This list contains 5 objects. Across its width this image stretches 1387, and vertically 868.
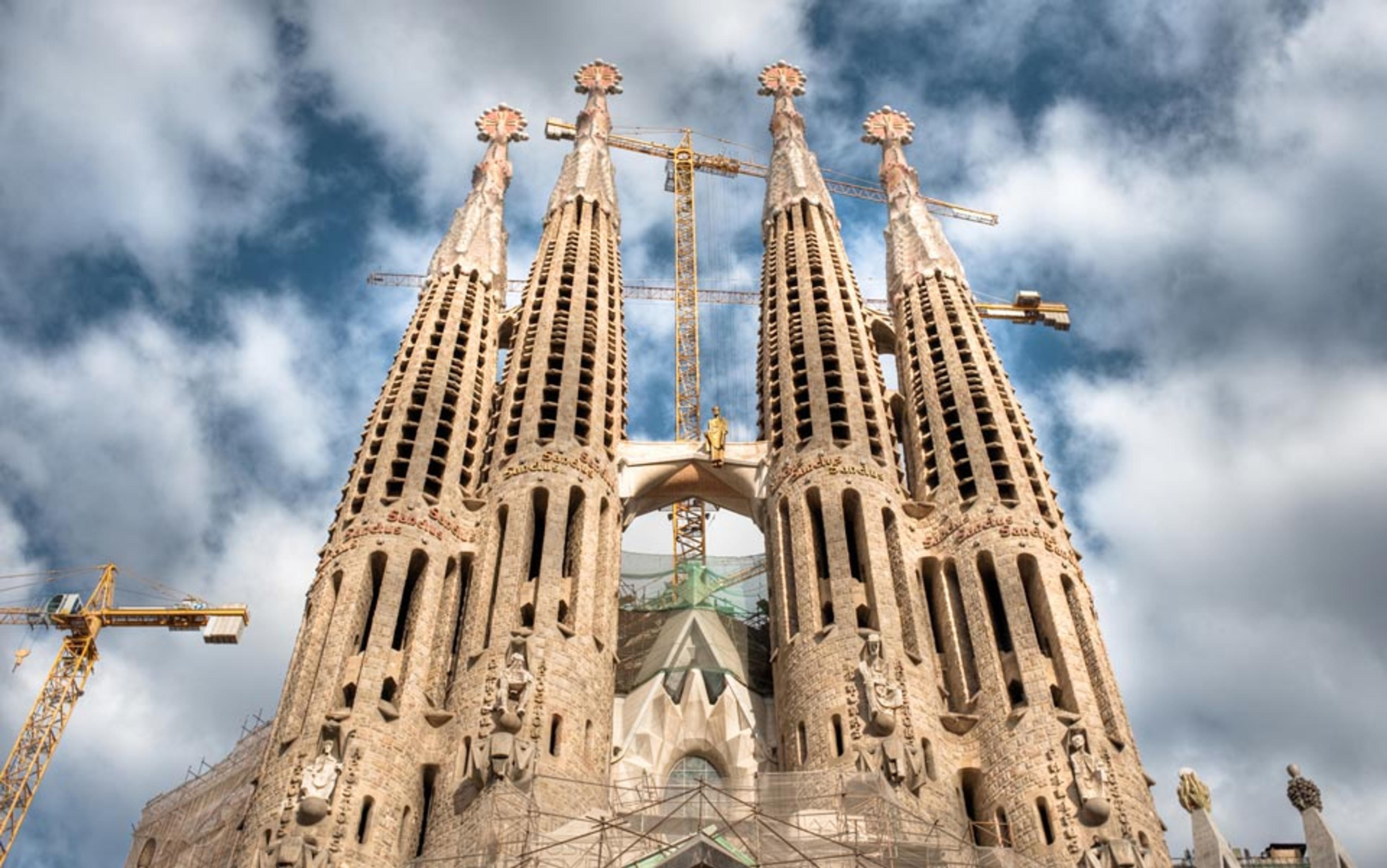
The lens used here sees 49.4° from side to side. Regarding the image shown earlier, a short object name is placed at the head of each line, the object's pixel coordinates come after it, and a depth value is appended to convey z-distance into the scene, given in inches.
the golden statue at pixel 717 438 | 1875.0
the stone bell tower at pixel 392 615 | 1299.2
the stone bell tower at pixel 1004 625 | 1300.4
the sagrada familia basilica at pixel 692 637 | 1282.0
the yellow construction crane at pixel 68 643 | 2133.4
